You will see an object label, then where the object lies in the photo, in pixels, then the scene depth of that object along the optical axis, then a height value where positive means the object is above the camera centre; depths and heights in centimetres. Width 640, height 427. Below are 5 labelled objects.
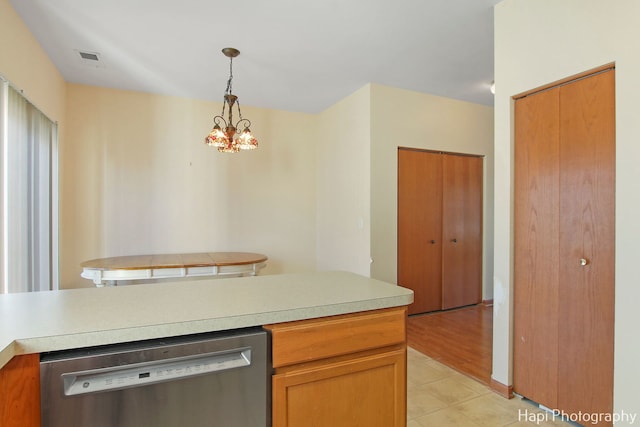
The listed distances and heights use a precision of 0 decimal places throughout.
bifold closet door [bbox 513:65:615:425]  178 -19
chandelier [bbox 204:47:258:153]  284 +60
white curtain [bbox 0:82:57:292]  244 +11
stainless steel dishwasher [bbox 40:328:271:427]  94 -50
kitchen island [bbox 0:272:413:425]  96 -33
